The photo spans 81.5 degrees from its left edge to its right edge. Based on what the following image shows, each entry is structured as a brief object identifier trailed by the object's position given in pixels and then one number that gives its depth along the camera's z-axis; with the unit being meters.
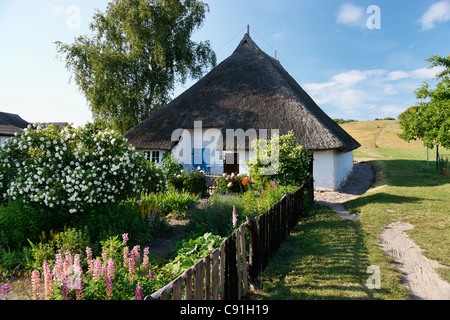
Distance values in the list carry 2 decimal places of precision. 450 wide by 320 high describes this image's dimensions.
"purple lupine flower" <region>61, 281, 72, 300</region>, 2.56
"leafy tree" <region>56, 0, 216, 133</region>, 17.44
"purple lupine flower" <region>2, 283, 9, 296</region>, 2.43
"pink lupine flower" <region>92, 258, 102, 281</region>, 2.83
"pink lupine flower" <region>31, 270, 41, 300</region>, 2.53
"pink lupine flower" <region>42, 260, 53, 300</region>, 2.55
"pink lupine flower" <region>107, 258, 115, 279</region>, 2.76
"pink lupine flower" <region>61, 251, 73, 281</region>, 2.75
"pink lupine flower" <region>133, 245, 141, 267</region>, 3.37
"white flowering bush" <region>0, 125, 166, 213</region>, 5.10
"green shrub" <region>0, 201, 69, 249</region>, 4.99
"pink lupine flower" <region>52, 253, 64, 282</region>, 2.80
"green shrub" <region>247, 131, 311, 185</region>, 8.41
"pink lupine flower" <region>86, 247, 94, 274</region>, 3.23
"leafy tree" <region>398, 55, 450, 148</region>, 11.91
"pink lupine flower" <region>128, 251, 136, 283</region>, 3.05
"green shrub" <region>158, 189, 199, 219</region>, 7.01
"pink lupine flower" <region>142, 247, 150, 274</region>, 3.26
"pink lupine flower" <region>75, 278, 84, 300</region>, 2.64
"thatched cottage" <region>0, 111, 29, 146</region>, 24.08
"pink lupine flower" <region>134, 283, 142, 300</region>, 2.41
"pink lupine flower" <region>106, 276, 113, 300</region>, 2.66
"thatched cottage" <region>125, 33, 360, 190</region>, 11.89
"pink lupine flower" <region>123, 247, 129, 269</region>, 3.42
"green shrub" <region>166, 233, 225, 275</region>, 3.49
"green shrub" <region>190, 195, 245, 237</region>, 5.82
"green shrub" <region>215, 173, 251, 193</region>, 9.98
